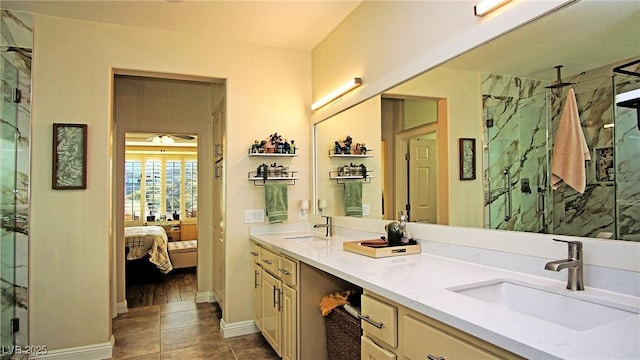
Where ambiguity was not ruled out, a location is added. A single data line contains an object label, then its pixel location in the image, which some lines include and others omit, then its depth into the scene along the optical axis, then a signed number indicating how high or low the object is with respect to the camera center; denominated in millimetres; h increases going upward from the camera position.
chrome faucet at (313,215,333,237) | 3221 -351
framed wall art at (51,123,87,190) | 2861 +249
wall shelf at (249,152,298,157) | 3370 +300
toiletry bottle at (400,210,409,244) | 2248 -265
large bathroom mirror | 1288 +266
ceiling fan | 7664 +1030
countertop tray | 2074 -377
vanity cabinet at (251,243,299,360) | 2396 -832
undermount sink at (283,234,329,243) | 3043 -449
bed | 5621 -957
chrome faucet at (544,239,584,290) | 1317 -287
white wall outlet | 3404 -273
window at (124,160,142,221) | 9242 -54
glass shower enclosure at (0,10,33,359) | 2701 +173
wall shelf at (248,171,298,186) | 3420 +80
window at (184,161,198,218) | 9641 -53
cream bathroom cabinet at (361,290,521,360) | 1092 -524
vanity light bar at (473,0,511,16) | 1628 +820
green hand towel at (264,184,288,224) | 3381 -152
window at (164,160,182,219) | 9602 +29
